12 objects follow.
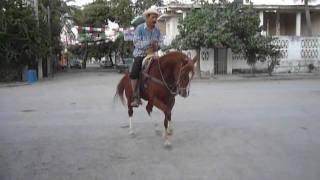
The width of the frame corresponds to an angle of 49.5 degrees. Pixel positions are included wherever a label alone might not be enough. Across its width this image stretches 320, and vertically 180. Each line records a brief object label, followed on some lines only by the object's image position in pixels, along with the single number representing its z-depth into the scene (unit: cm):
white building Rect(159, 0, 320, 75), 2431
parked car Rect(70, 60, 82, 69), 5378
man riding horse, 636
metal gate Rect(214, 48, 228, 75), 2435
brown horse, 578
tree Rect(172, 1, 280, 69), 2137
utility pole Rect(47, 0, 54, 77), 3099
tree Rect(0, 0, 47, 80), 2303
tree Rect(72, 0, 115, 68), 4270
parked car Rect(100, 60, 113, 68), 4992
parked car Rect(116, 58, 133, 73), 3282
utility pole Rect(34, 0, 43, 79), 2622
